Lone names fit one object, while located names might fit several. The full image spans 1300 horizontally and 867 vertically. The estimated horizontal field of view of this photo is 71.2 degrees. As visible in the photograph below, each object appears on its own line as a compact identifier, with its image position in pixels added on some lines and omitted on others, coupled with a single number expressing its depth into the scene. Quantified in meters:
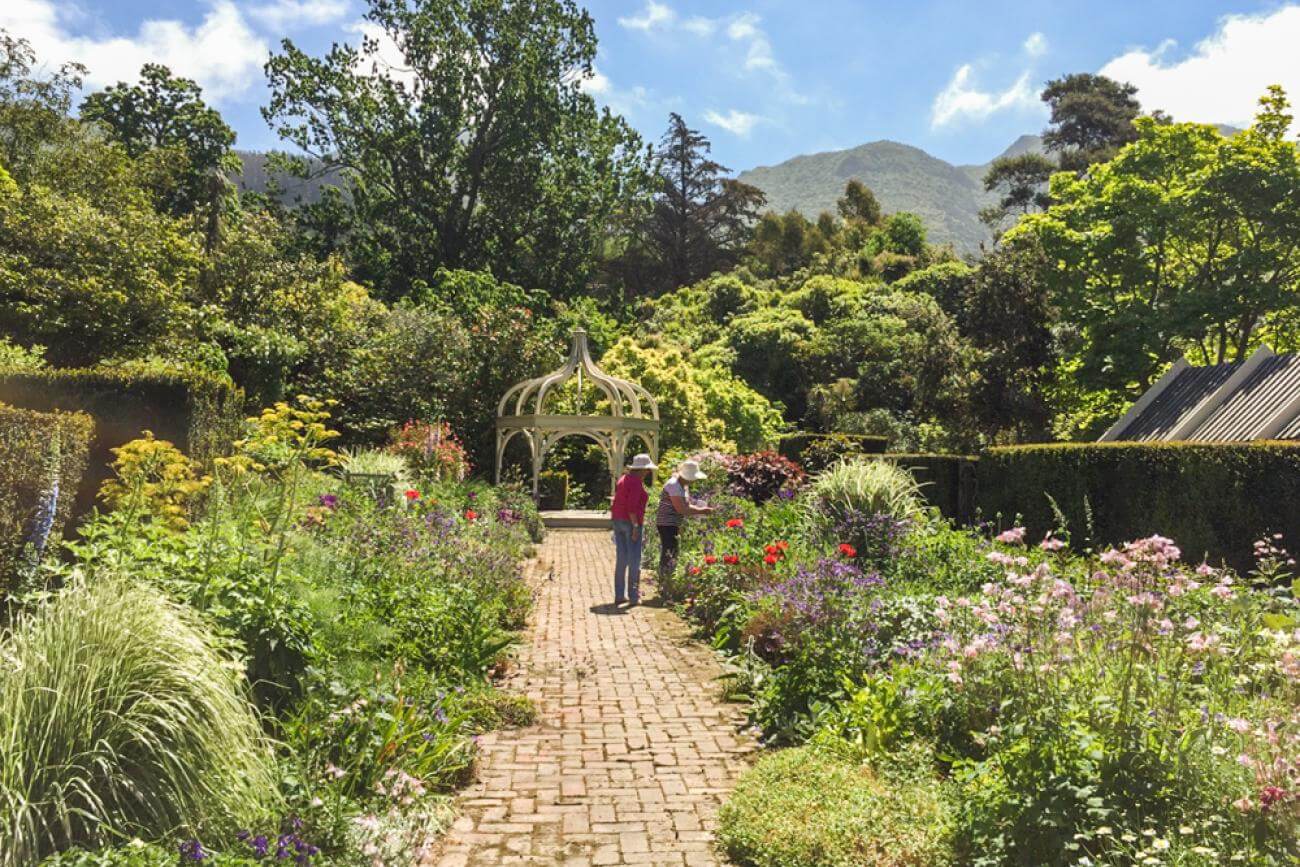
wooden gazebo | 19.91
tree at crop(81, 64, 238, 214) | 36.91
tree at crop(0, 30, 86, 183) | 25.08
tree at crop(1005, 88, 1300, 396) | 22.23
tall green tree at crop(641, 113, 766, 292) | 51.94
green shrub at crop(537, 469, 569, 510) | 22.22
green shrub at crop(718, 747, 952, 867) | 3.65
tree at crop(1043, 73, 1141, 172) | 49.16
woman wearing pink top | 10.12
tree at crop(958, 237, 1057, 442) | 23.84
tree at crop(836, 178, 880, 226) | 56.75
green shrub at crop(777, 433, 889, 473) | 17.94
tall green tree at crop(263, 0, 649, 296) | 33.72
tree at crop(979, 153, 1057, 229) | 51.00
